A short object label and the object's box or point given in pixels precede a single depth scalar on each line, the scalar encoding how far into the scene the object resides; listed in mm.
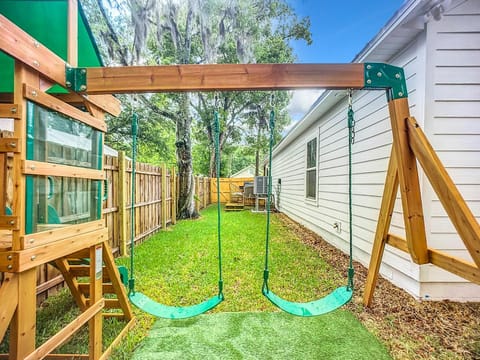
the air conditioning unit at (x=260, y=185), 9578
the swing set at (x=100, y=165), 1122
